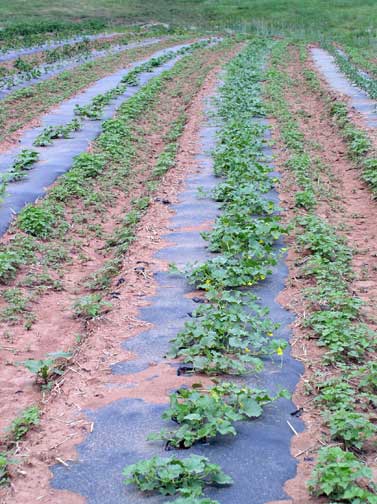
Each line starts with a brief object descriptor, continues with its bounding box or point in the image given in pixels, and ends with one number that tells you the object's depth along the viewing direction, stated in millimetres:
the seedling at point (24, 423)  4031
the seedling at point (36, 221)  7738
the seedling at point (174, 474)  3410
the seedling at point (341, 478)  3284
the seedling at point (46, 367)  4699
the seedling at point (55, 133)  11648
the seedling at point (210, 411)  3824
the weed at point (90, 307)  5785
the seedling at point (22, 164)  9616
